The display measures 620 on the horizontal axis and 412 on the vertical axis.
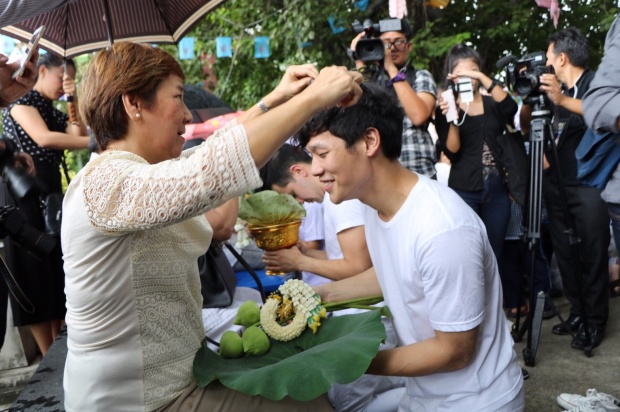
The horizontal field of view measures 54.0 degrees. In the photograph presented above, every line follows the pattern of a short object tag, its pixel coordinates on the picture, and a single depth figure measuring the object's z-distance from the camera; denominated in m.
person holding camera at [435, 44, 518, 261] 4.42
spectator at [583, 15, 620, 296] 2.24
